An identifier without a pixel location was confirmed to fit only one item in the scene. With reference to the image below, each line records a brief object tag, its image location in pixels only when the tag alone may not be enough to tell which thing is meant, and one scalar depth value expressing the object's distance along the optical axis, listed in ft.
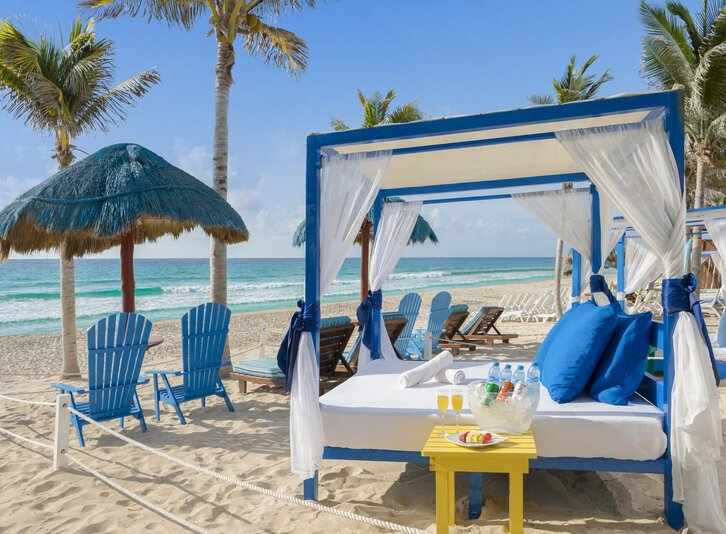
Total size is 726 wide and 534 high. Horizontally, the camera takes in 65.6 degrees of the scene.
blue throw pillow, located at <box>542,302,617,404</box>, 10.58
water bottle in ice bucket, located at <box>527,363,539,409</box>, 9.24
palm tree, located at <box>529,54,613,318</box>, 47.70
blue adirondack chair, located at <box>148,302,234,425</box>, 16.11
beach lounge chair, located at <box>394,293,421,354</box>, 24.16
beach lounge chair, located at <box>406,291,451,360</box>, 25.63
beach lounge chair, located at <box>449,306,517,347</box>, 29.55
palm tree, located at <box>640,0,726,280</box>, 41.39
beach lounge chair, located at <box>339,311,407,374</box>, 20.67
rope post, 11.66
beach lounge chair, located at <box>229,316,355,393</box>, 18.57
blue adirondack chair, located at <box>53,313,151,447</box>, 13.94
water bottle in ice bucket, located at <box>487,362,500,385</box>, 10.77
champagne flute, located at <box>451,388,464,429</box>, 9.66
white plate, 8.55
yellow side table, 8.21
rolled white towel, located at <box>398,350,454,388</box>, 12.29
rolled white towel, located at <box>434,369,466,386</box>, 12.52
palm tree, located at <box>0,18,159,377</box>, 23.13
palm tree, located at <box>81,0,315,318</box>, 22.53
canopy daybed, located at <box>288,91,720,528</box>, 9.50
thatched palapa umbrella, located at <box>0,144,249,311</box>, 16.12
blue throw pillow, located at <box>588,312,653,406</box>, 10.19
